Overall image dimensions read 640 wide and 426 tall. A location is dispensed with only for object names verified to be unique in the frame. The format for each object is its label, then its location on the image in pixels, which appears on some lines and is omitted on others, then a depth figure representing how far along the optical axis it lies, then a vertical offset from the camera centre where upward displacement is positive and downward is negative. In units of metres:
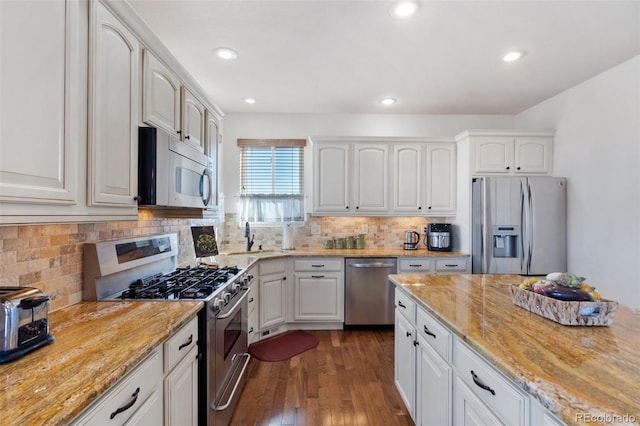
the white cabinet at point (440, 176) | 3.69 +0.50
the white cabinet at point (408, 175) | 3.68 +0.51
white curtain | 3.79 +0.08
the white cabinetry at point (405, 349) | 1.73 -0.87
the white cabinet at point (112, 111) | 1.14 +0.44
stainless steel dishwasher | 3.34 -0.89
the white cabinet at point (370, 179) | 3.65 +0.46
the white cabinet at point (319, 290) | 3.33 -0.87
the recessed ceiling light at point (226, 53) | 2.30 +1.31
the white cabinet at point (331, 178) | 3.62 +0.46
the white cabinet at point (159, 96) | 1.50 +0.67
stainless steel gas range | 1.51 -0.45
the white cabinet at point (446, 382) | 0.88 -0.68
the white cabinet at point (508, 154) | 3.35 +0.72
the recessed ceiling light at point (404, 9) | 1.77 +1.30
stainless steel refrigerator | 3.11 -0.10
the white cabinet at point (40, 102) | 0.82 +0.35
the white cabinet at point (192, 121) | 1.93 +0.67
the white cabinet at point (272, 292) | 3.04 -0.85
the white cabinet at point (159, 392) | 0.85 -0.64
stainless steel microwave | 1.45 +0.24
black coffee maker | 3.62 -0.26
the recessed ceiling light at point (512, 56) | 2.37 +1.34
